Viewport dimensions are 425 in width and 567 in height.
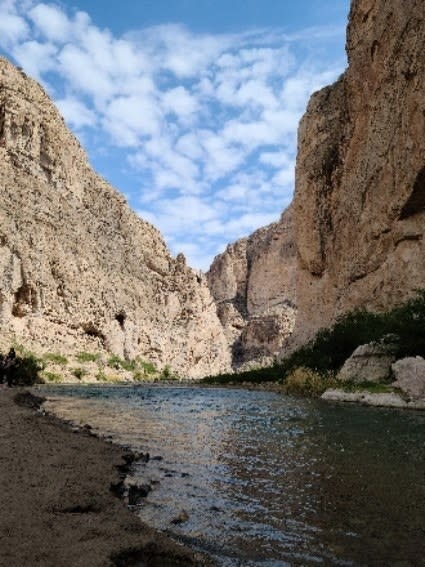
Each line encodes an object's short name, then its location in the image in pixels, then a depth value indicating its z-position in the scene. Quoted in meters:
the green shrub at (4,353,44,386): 33.62
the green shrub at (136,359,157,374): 76.19
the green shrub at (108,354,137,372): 66.39
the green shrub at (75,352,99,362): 60.91
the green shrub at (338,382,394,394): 22.80
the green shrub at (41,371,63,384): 48.44
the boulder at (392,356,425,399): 21.34
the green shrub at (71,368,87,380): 55.09
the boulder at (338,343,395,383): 26.03
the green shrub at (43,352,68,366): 54.72
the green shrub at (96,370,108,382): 59.06
